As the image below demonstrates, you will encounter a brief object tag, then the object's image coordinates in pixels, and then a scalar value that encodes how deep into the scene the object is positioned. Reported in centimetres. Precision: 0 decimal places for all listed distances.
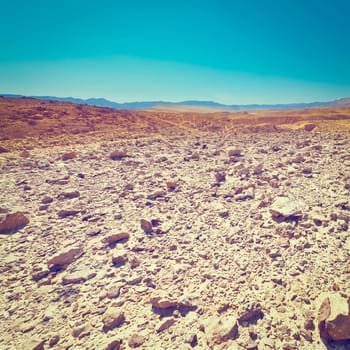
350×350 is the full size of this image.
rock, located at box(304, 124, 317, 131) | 1530
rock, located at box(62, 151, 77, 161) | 981
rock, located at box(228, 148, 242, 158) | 1037
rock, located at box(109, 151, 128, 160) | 1019
